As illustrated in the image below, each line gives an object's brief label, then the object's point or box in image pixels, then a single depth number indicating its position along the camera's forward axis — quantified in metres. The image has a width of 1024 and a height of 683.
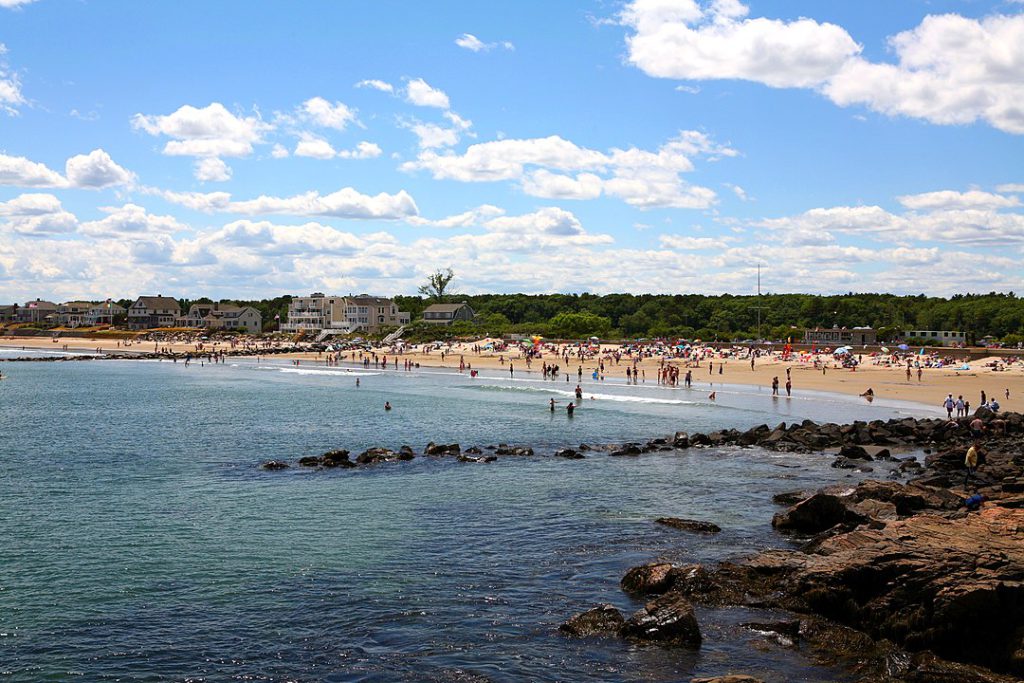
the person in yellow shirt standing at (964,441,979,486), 27.14
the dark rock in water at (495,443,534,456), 35.44
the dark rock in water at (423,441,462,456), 35.19
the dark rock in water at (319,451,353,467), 32.66
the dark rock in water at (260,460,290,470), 31.75
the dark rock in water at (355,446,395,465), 33.34
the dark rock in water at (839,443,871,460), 33.62
